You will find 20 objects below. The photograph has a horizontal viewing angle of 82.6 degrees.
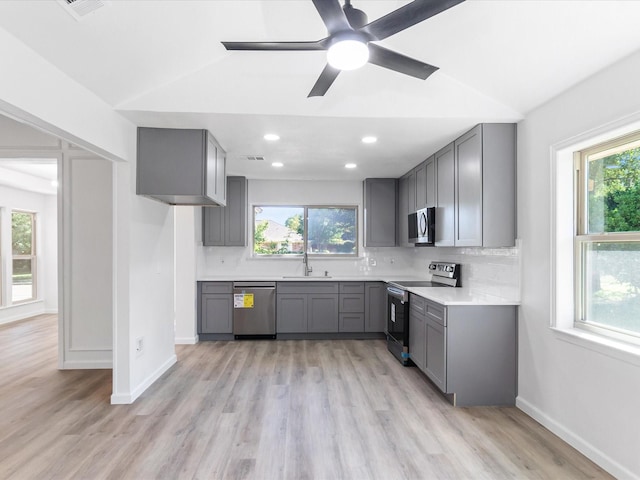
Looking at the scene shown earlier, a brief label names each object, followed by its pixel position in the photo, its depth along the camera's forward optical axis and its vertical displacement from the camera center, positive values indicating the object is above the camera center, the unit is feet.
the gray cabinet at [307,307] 16.75 -3.13
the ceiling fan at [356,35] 4.83 +3.04
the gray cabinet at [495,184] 9.91 +1.48
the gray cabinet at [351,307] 16.89 -3.16
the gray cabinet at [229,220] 17.51 +0.95
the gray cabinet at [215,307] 16.46 -3.06
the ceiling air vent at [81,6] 6.09 +3.99
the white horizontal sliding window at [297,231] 18.76 +0.43
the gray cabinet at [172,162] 10.52 +2.26
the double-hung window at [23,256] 21.13 -0.95
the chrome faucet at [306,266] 18.17 -1.35
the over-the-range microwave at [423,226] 13.10 +0.47
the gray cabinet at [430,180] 13.04 +2.15
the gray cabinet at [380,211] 17.92 +1.37
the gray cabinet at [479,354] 9.82 -3.12
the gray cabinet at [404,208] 16.11 +1.42
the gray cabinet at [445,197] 11.57 +1.37
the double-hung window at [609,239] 7.09 -0.02
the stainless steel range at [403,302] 13.03 -2.40
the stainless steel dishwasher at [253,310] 16.43 -3.19
